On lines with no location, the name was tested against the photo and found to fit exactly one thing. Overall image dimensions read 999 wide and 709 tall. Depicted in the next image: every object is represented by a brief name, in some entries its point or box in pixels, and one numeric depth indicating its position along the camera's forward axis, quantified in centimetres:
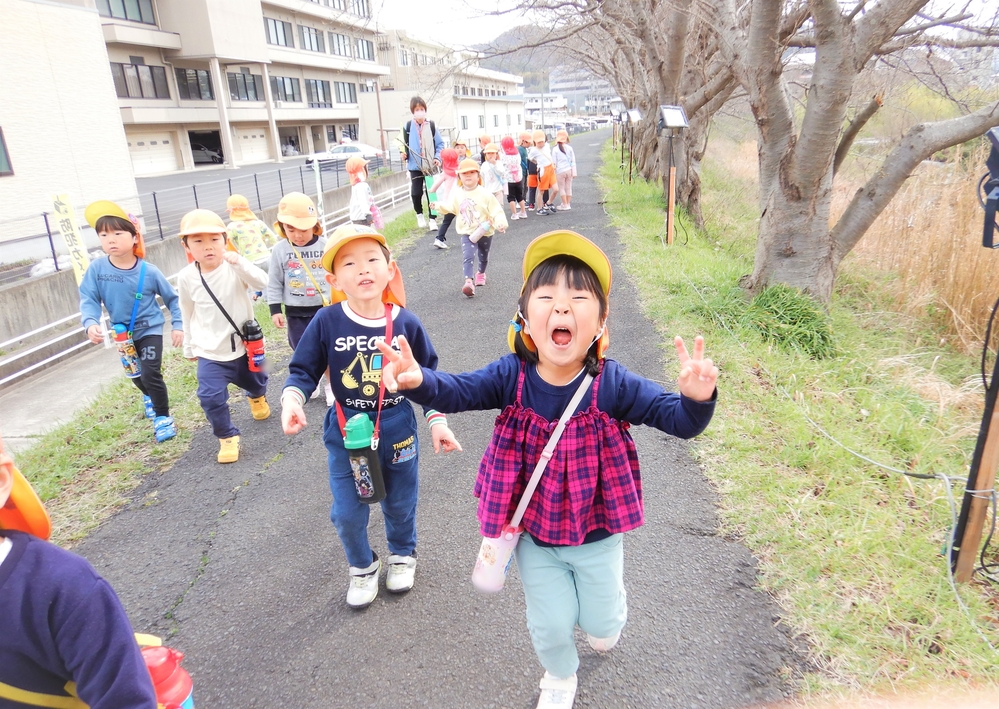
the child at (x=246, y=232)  575
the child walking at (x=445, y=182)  979
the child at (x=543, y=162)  1326
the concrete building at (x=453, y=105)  3925
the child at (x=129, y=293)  424
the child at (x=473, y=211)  739
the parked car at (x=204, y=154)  3256
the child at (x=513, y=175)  1285
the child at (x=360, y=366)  260
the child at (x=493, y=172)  1153
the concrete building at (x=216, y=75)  2758
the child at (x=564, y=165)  1377
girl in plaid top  198
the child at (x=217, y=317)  422
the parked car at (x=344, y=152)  2556
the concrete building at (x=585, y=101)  9936
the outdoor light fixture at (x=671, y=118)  859
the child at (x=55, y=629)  125
